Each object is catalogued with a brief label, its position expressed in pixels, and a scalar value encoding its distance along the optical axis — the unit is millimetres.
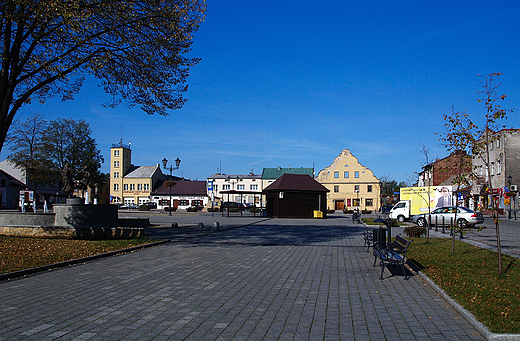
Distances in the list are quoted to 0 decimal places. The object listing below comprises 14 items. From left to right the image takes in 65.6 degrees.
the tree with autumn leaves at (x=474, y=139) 8977
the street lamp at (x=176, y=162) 37781
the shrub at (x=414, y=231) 18094
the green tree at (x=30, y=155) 46000
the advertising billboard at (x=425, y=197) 34438
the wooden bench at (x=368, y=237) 14477
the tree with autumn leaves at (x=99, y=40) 12235
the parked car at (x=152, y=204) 77169
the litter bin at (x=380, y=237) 11547
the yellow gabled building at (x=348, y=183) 74688
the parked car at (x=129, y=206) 75362
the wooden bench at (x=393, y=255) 8695
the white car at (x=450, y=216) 26188
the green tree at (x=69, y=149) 47188
